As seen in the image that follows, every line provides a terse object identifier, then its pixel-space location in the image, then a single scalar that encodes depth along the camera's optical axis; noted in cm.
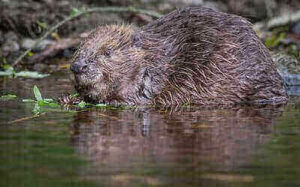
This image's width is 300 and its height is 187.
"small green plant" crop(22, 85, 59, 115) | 1224
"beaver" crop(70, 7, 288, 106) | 1346
